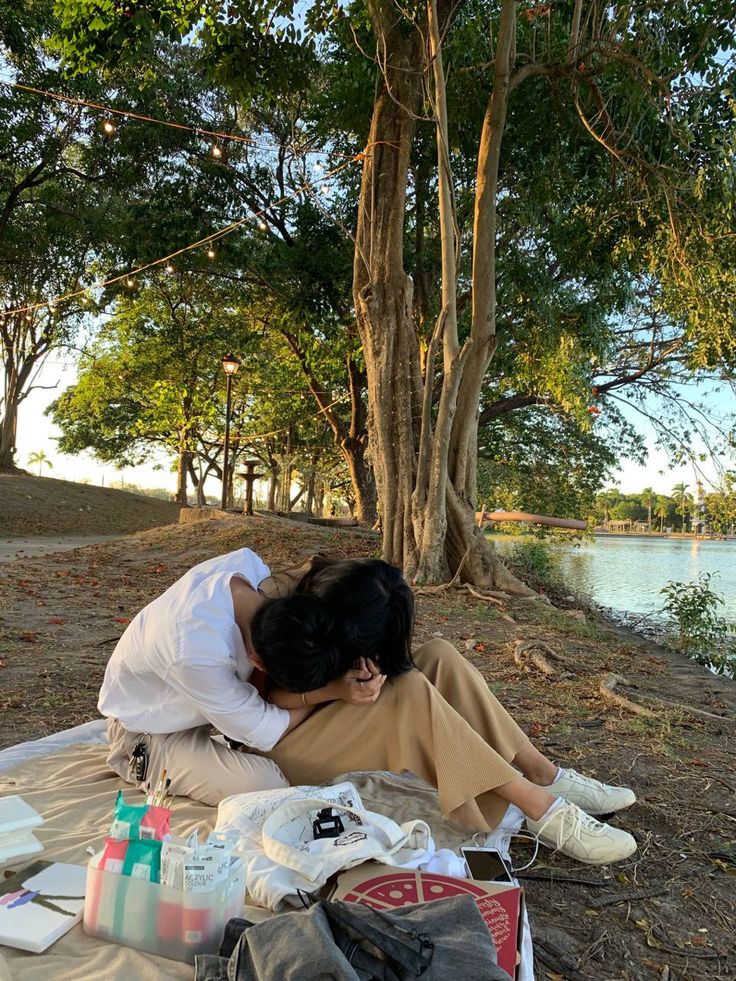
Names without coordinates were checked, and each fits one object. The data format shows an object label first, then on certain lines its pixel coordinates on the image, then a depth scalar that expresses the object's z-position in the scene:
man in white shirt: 2.30
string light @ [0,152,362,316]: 8.80
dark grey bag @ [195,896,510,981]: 1.47
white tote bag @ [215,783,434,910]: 1.99
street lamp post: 15.58
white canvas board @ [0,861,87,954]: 1.77
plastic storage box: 1.73
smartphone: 2.25
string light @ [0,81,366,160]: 12.20
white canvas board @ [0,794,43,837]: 2.13
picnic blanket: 1.70
